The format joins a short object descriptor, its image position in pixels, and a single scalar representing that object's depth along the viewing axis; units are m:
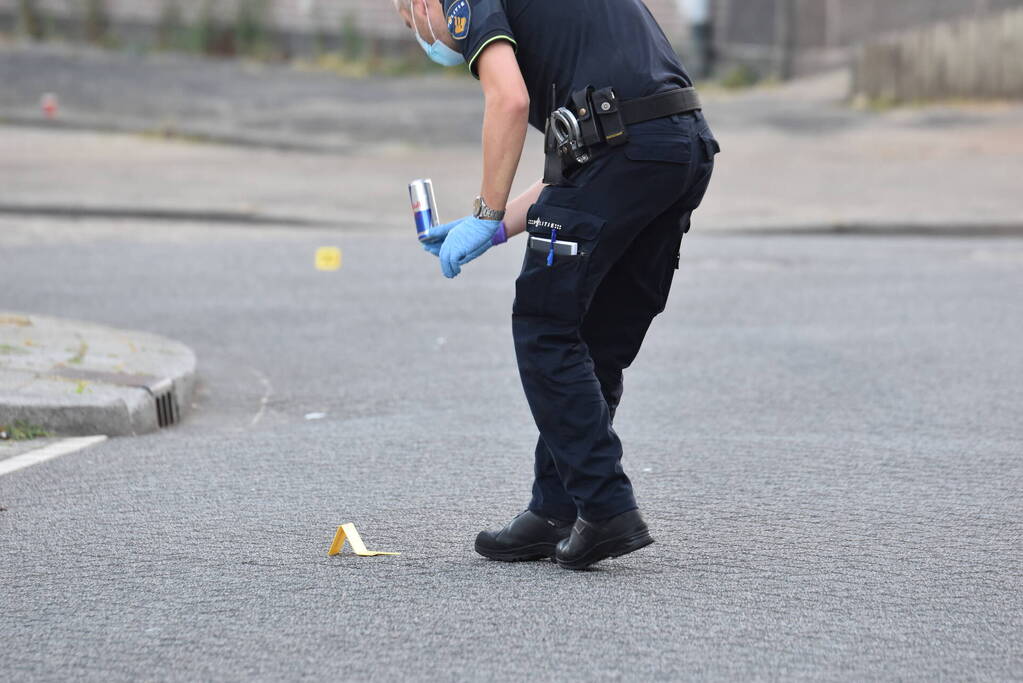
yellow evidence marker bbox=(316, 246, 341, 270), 22.94
